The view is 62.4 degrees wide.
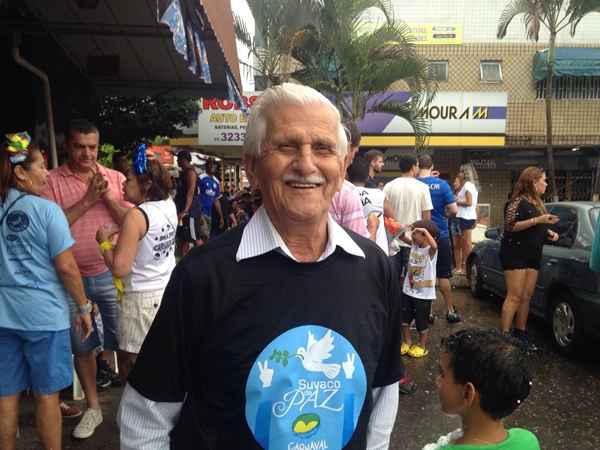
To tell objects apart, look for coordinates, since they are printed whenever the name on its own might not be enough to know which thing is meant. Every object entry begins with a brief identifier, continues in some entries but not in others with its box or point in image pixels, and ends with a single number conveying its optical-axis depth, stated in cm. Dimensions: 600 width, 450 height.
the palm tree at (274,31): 930
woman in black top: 483
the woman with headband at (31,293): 254
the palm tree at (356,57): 928
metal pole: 470
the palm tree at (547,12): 1191
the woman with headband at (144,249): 299
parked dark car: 463
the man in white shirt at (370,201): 385
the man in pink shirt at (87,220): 334
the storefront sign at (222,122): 1378
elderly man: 132
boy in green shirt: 181
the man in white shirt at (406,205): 529
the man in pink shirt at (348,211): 311
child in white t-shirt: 473
